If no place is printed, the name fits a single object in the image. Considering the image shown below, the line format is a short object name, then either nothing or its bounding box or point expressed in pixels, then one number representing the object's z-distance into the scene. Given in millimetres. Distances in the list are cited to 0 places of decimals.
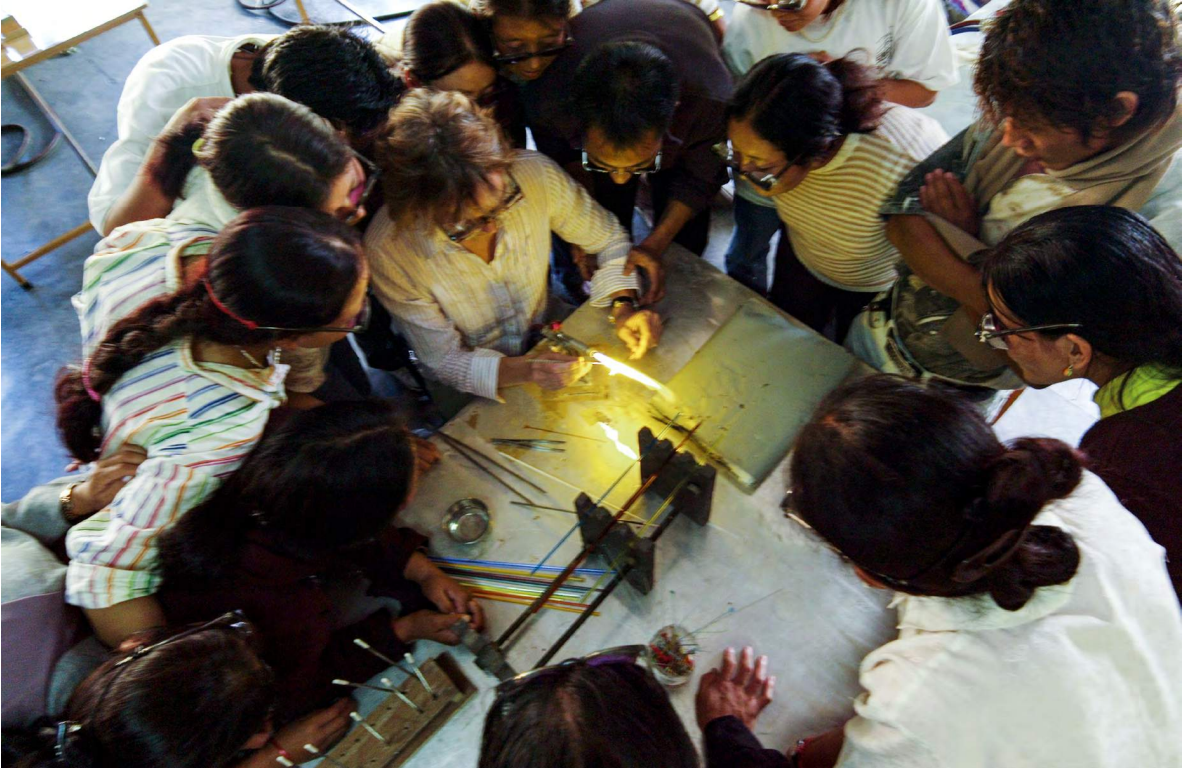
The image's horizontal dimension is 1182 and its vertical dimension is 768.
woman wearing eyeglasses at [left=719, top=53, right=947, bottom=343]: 2035
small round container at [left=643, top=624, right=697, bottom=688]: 1769
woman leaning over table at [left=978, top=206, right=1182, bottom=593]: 1556
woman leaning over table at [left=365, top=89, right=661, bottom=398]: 2031
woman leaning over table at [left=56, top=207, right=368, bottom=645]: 1706
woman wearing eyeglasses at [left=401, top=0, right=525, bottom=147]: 2391
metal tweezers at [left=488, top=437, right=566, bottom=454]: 2223
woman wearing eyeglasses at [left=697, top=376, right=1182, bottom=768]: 1275
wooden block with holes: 1707
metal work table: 1763
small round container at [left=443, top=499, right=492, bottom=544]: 2068
